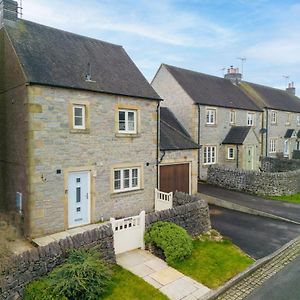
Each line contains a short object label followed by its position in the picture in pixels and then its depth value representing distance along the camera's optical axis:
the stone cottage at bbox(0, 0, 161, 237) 12.37
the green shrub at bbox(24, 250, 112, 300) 7.74
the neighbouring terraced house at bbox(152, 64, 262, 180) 25.67
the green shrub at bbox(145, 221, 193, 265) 10.73
